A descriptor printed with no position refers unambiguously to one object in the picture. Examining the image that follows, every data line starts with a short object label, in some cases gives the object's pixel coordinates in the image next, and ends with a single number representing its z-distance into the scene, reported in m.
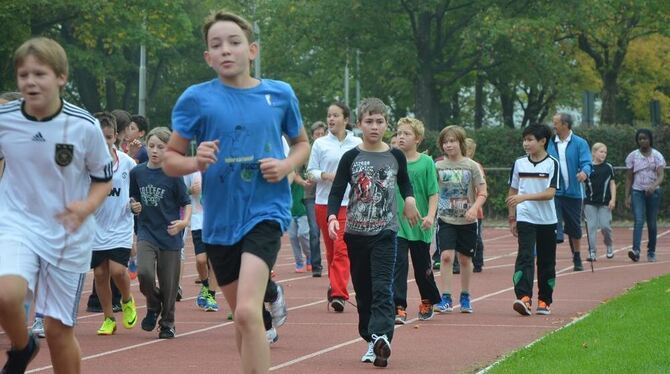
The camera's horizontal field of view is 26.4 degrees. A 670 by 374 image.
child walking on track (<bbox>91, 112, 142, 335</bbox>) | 12.58
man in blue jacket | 19.61
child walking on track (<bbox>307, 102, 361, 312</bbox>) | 14.40
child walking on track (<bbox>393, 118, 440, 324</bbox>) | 12.87
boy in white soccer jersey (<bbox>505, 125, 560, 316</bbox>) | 14.04
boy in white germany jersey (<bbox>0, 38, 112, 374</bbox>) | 7.25
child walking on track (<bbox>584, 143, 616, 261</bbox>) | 22.92
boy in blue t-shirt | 7.50
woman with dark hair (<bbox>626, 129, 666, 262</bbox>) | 22.58
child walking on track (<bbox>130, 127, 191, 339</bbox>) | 12.33
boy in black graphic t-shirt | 10.52
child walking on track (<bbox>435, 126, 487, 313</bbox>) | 14.30
